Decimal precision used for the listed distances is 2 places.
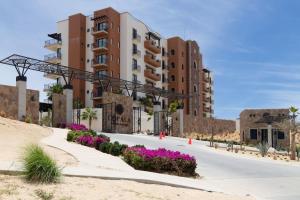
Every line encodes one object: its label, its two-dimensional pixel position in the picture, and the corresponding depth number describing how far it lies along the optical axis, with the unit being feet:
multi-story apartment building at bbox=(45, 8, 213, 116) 250.37
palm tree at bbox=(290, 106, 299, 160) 105.64
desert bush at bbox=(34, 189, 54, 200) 32.71
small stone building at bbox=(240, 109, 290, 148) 175.01
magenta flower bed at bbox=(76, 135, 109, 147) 80.53
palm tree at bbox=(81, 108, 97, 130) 168.76
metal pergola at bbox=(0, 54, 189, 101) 130.52
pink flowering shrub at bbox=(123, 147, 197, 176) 57.41
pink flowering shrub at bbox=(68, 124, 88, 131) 125.90
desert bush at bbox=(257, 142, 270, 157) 108.37
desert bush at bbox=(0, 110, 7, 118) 115.75
